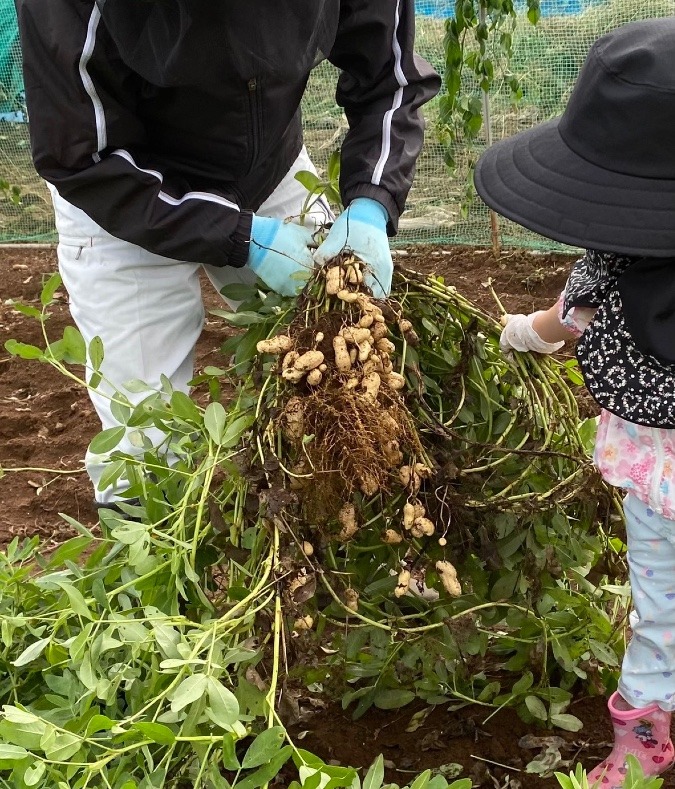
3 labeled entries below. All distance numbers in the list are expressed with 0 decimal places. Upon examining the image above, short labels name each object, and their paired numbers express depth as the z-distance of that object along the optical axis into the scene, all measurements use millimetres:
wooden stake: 3683
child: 1077
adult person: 1388
